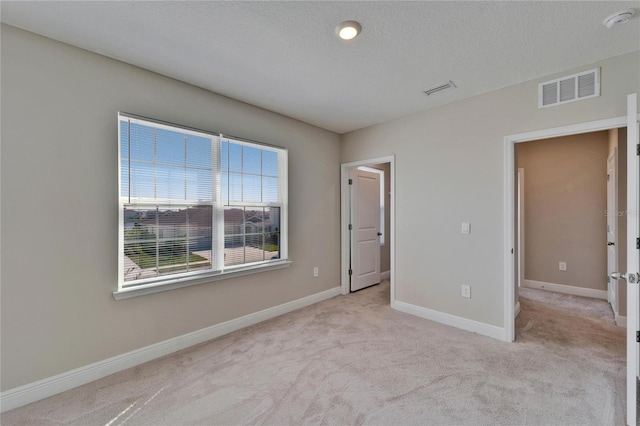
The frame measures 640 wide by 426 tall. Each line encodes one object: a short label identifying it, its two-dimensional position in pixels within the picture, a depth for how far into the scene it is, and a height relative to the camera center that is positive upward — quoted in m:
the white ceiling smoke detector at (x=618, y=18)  1.76 +1.25
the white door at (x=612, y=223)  3.19 -0.14
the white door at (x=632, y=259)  1.62 -0.28
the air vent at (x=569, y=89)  2.36 +1.09
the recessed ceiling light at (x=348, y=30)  1.85 +1.25
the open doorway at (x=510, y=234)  2.77 -0.22
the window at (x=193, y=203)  2.38 +0.09
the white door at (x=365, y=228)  4.49 -0.27
